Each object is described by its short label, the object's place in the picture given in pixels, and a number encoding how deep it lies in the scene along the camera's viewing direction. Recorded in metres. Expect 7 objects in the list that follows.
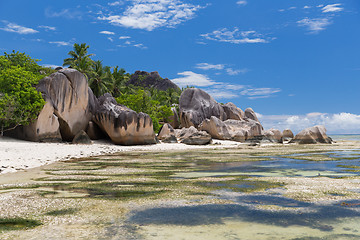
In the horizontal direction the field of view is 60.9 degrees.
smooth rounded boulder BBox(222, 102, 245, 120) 61.03
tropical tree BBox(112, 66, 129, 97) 57.30
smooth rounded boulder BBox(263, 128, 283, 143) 47.53
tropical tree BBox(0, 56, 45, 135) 23.20
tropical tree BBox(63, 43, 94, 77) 47.14
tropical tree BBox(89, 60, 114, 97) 49.38
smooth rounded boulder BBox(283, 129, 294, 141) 65.77
